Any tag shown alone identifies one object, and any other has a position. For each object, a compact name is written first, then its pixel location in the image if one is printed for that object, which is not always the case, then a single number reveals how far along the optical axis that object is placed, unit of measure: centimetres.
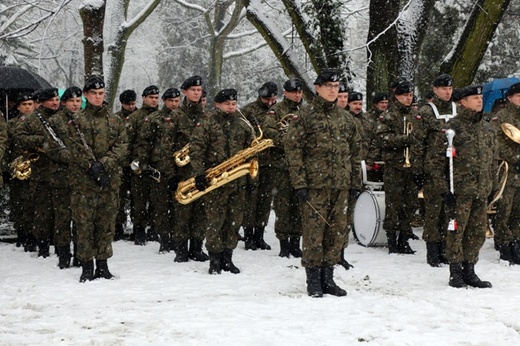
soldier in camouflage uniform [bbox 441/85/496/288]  1478
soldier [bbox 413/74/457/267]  1600
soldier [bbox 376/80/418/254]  1882
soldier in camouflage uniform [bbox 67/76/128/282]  1548
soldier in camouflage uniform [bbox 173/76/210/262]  1791
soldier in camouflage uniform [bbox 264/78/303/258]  1867
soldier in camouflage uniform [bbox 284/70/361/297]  1405
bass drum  1935
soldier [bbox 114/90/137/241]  2182
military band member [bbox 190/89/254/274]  1627
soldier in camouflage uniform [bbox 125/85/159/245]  2074
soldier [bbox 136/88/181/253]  1846
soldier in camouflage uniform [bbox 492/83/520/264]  1738
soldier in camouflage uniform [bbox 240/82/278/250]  1982
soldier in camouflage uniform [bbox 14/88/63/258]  1782
